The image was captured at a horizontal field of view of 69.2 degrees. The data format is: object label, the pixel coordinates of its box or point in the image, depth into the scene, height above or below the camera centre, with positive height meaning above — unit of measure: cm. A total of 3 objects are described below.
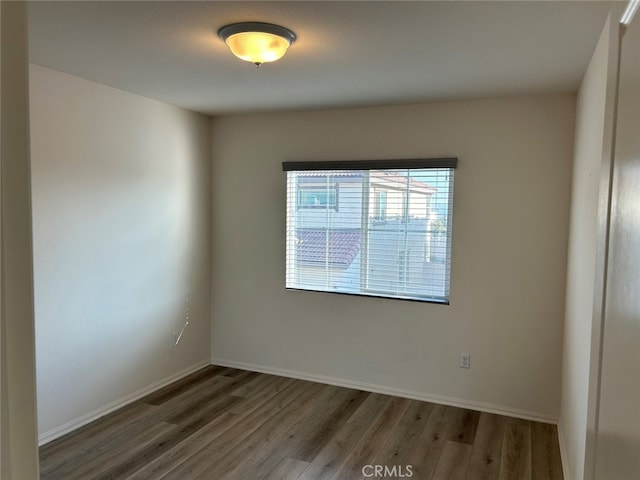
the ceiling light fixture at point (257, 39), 208 +81
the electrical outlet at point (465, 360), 357 -109
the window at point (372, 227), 363 -9
